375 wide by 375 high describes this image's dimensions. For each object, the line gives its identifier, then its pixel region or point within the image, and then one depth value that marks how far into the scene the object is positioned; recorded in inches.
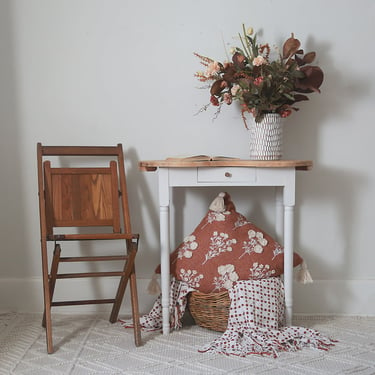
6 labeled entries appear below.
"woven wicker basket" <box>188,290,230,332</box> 86.4
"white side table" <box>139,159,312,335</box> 83.5
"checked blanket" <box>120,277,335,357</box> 80.7
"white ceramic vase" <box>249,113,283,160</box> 89.0
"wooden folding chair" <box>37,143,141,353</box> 89.7
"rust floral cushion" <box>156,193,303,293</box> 87.0
